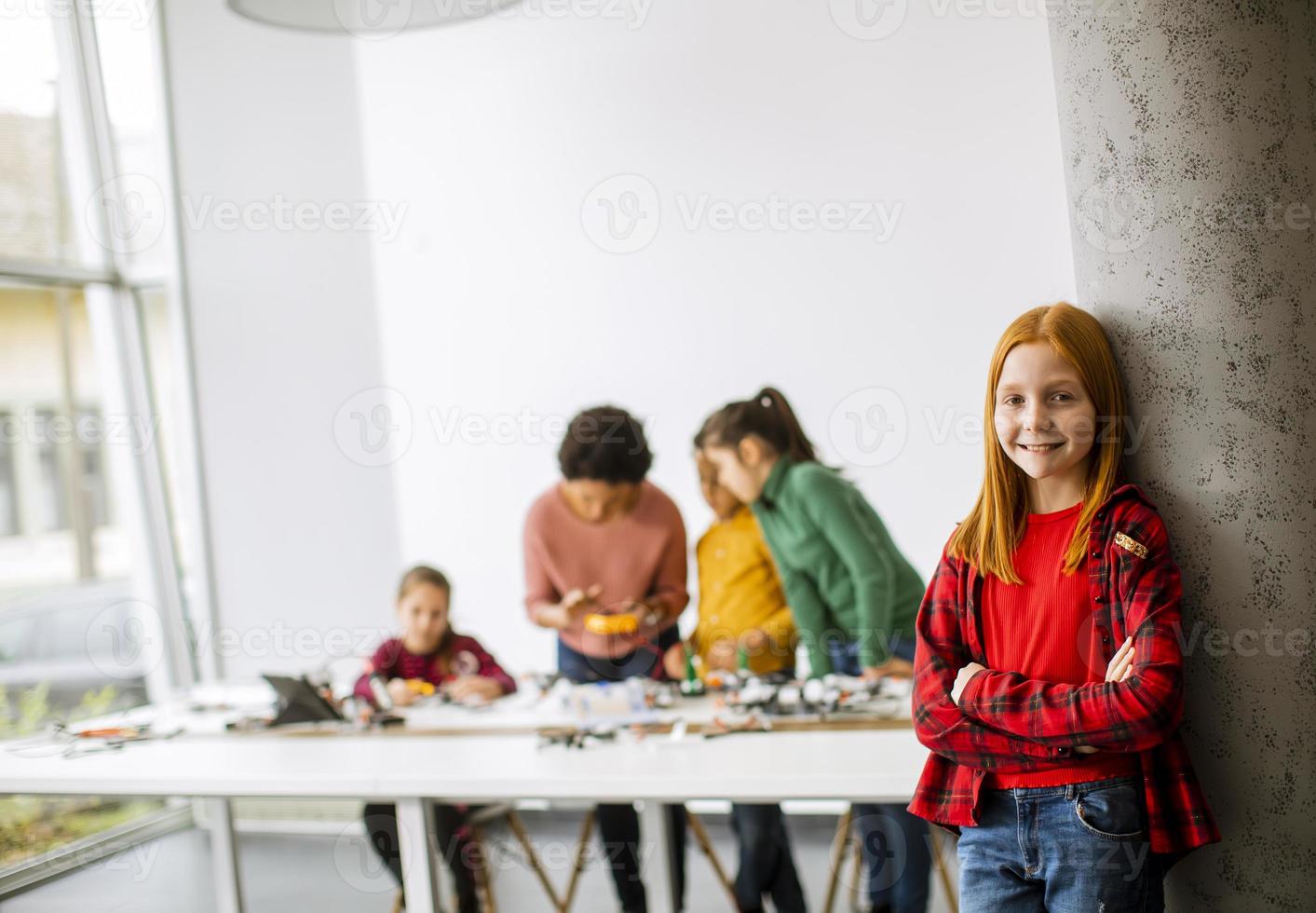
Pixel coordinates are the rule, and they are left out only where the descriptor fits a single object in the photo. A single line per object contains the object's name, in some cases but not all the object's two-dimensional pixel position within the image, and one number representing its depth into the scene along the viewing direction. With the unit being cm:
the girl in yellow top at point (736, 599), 372
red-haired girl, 178
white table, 247
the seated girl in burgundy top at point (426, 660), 379
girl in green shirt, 349
